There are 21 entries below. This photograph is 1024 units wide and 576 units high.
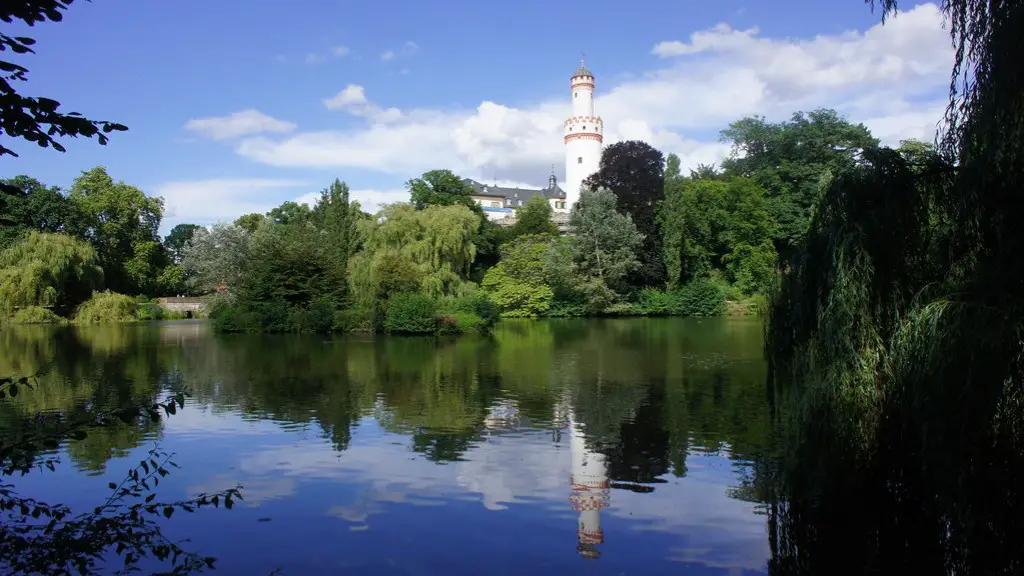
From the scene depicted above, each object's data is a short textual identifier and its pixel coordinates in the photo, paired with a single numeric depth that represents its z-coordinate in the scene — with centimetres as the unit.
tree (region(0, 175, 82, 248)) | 4676
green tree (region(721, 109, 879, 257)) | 5194
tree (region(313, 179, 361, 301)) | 4458
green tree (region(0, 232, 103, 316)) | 4100
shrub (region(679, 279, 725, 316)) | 4966
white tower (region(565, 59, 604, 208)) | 7144
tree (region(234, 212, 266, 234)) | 7051
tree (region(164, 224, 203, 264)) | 8650
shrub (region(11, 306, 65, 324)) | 4047
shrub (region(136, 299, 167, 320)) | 4909
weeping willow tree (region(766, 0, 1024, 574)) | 499
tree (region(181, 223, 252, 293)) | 5153
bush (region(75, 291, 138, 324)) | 4322
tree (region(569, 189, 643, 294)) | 4859
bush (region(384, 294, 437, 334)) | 3162
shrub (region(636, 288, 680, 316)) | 4959
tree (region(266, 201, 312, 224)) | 6449
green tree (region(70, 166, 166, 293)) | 5488
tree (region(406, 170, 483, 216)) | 5641
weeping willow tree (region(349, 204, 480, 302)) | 3509
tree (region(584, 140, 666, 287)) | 5244
